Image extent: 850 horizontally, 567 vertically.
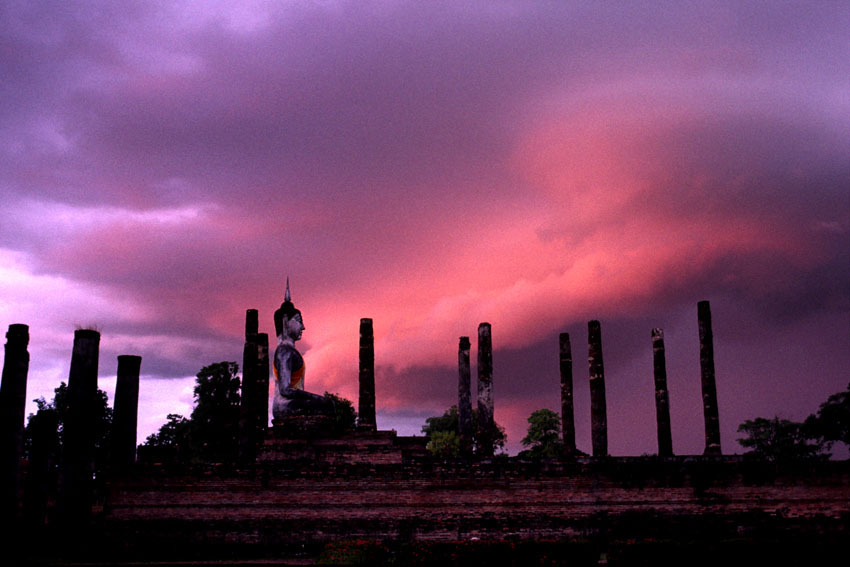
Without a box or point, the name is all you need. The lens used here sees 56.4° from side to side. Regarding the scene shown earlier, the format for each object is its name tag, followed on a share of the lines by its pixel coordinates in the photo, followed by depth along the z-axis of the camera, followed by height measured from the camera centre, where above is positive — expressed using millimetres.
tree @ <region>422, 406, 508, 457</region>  52281 +950
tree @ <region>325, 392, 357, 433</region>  52388 +2338
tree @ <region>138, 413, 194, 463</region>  36459 +557
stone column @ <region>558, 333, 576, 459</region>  27375 +1652
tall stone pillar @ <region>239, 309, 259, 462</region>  25078 +1804
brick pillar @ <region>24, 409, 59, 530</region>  20719 -578
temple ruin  18750 -1253
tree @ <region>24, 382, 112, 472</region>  46125 +1930
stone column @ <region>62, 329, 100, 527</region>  19375 +492
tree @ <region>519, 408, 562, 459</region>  51188 +947
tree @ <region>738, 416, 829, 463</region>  42812 +282
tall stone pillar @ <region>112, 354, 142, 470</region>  21547 +1116
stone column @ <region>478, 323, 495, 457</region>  25188 +1885
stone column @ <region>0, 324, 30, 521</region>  17578 +894
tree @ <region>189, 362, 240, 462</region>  43469 +1910
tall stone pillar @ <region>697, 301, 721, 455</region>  25359 +2292
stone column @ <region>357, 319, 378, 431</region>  24969 +2256
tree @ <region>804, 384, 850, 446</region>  39531 +1120
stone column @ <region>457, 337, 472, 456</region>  29000 +2134
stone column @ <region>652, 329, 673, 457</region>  25781 +1544
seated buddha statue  23170 +2141
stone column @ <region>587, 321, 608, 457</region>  26109 +1684
